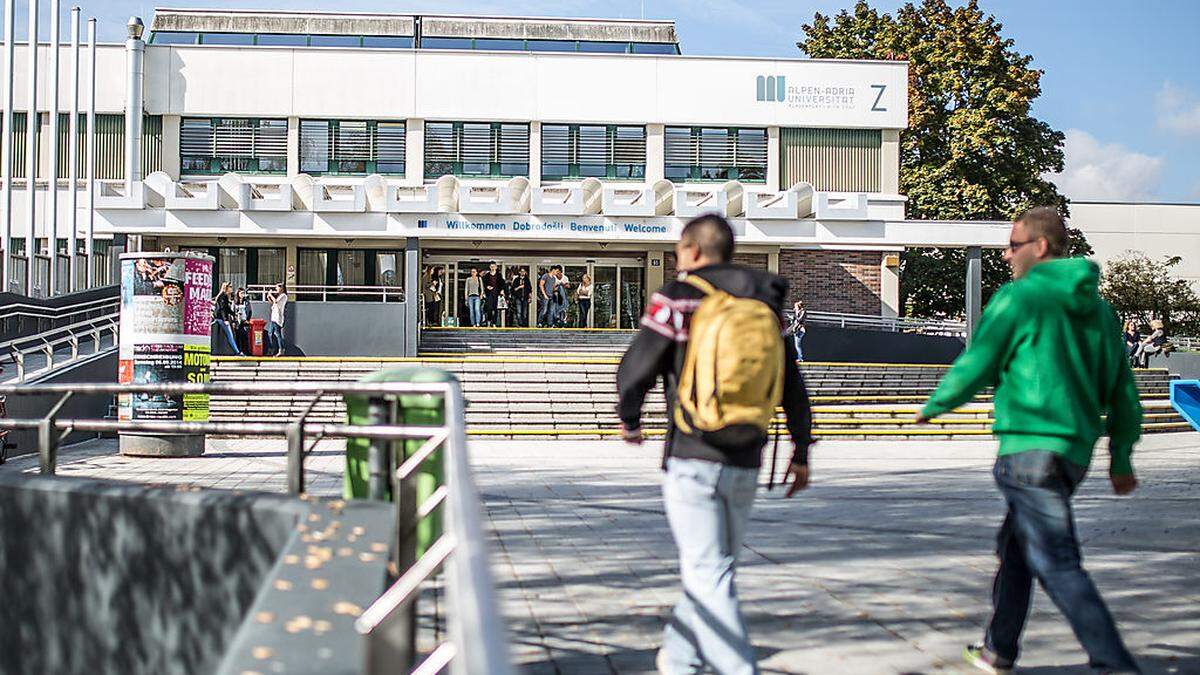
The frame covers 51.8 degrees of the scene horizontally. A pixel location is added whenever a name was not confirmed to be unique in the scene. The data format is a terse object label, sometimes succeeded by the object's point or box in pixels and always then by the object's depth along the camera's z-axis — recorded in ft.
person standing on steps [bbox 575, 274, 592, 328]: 121.70
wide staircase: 75.05
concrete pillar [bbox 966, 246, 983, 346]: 101.40
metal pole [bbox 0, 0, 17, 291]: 98.32
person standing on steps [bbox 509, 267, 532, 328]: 118.83
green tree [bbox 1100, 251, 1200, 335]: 159.84
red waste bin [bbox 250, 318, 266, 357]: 93.15
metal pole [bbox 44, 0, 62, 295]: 103.60
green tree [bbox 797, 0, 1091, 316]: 139.44
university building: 121.60
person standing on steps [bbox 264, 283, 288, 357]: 94.53
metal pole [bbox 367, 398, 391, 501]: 17.87
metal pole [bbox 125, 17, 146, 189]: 117.29
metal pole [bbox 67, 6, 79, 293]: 104.95
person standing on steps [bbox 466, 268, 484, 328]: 116.16
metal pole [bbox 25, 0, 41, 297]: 98.07
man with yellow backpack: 13.82
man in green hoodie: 14.70
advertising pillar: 53.62
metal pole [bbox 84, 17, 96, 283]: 102.58
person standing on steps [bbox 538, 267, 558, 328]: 115.96
